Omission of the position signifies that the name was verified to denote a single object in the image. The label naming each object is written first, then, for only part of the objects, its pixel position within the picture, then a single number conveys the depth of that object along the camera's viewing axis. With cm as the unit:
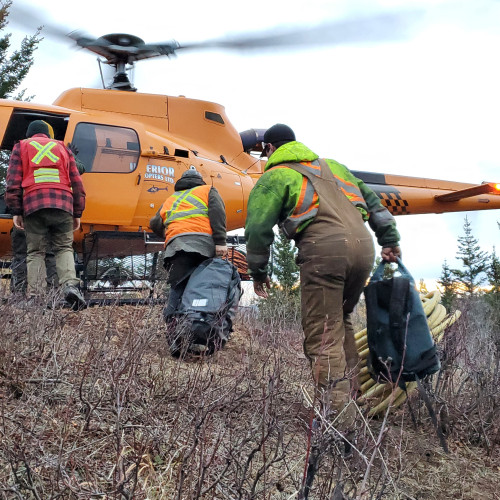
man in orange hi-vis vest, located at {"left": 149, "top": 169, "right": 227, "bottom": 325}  595
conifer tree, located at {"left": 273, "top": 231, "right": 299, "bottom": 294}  2798
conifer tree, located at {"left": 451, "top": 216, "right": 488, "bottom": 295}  3598
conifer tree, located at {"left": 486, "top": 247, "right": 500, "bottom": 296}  2869
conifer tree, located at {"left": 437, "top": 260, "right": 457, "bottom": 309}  3066
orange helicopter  801
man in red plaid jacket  630
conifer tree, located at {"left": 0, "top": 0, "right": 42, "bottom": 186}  1852
